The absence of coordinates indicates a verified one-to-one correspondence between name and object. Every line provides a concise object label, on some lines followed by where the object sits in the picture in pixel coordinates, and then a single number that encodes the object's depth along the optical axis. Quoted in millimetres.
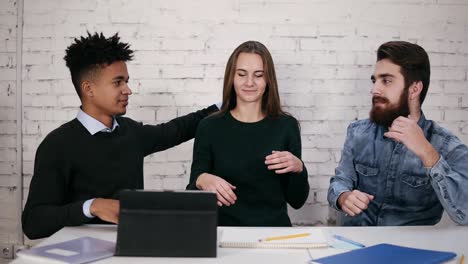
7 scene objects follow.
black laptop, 1280
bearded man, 1684
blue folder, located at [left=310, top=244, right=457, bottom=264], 1237
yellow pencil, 1457
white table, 1273
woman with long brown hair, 2010
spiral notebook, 1396
